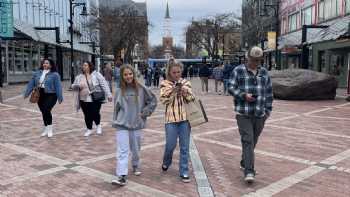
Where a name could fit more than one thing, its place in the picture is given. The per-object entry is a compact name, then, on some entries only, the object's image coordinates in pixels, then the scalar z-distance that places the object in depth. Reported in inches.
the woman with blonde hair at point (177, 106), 217.5
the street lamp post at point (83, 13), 1079.0
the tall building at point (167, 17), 5797.2
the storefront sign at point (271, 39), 1117.1
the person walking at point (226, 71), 859.1
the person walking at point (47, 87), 345.7
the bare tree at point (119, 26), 1758.2
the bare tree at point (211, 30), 2265.0
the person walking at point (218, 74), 919.2
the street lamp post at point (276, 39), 1106.7
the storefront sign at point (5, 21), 806.5
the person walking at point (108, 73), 845.6
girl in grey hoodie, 217.5
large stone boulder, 698.8
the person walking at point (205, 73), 924.0
